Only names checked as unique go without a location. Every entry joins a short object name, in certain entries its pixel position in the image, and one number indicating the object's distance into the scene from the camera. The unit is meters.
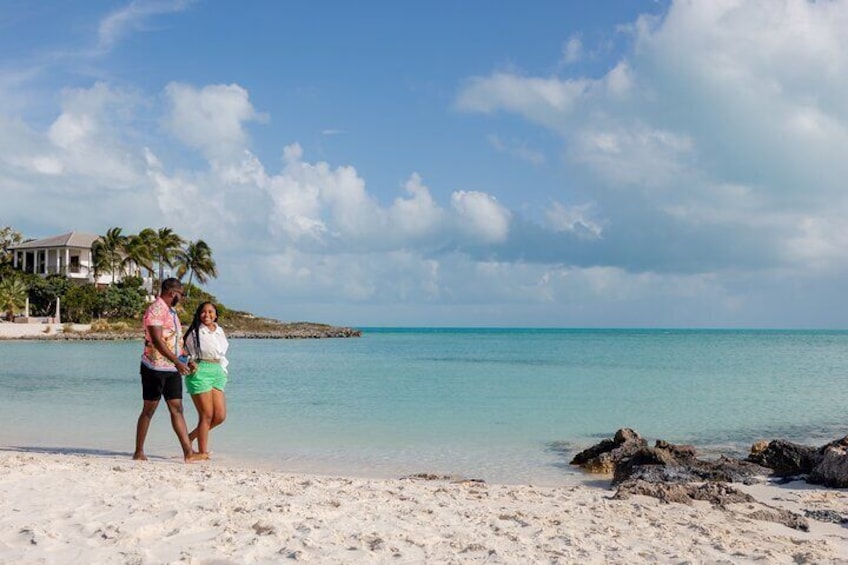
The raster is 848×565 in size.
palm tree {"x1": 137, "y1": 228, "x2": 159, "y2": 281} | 69.75
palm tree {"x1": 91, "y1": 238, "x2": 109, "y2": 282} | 67.44
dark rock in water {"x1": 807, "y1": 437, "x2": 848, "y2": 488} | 8.20
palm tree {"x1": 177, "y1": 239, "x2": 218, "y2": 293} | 73.31
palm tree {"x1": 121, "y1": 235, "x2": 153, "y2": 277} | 68.19
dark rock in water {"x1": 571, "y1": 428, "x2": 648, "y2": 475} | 9.62
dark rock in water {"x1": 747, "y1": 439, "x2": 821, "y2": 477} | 9.09
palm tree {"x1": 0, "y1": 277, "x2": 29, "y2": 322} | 57.53
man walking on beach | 7.99
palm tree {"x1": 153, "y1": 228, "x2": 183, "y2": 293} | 70.75
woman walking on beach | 8.32
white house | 70.42
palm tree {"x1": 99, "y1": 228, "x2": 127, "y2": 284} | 67.44
